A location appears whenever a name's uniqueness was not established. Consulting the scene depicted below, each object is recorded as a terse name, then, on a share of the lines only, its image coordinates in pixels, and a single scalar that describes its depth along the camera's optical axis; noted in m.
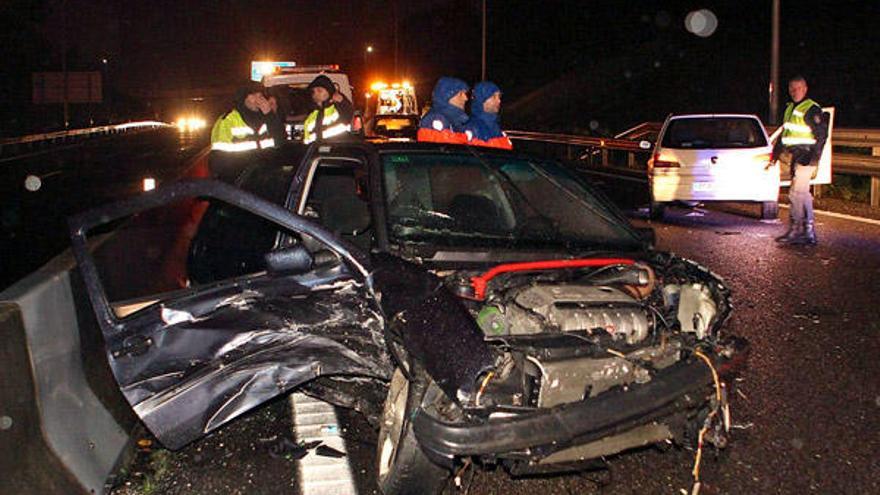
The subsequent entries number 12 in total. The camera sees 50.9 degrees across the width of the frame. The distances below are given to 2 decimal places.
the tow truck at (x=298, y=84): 17.98
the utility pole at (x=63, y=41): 54.12
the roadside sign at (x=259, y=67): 28.04
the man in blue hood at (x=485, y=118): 8.48
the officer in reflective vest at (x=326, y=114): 10.54
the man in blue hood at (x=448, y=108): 8.36
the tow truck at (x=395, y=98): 30.17
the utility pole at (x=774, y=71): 20.52
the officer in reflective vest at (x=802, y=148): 10.80
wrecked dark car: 3.57
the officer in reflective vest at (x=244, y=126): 9.80
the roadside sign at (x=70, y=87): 57.12
